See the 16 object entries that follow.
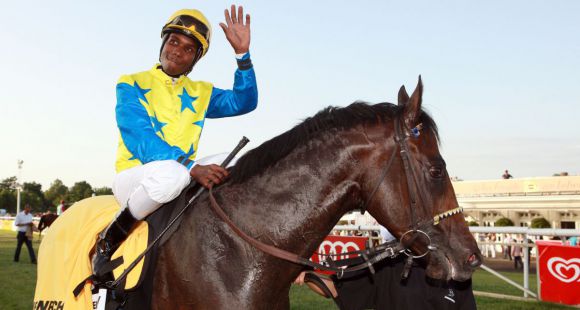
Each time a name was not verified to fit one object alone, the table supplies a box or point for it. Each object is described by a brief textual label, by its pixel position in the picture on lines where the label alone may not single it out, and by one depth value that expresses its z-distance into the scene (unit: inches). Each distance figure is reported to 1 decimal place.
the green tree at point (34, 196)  3260.8
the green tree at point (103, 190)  2436.0
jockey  101.3
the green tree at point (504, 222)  1143.0
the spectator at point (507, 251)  884.0
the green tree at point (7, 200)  3282.5
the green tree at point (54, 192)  3537.9
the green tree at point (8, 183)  3622.0
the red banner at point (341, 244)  432.1
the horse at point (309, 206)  94.7
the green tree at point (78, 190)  2984.7
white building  1274.6
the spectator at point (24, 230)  637.1
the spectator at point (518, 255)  669.3
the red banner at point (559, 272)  304.2
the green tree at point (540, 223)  1096.8
